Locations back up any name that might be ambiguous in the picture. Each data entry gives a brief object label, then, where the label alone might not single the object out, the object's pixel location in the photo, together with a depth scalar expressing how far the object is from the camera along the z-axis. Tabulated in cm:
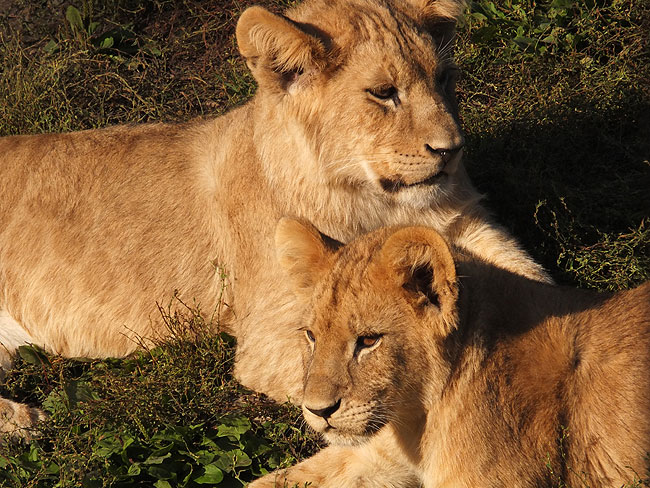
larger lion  879
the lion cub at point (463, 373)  677
